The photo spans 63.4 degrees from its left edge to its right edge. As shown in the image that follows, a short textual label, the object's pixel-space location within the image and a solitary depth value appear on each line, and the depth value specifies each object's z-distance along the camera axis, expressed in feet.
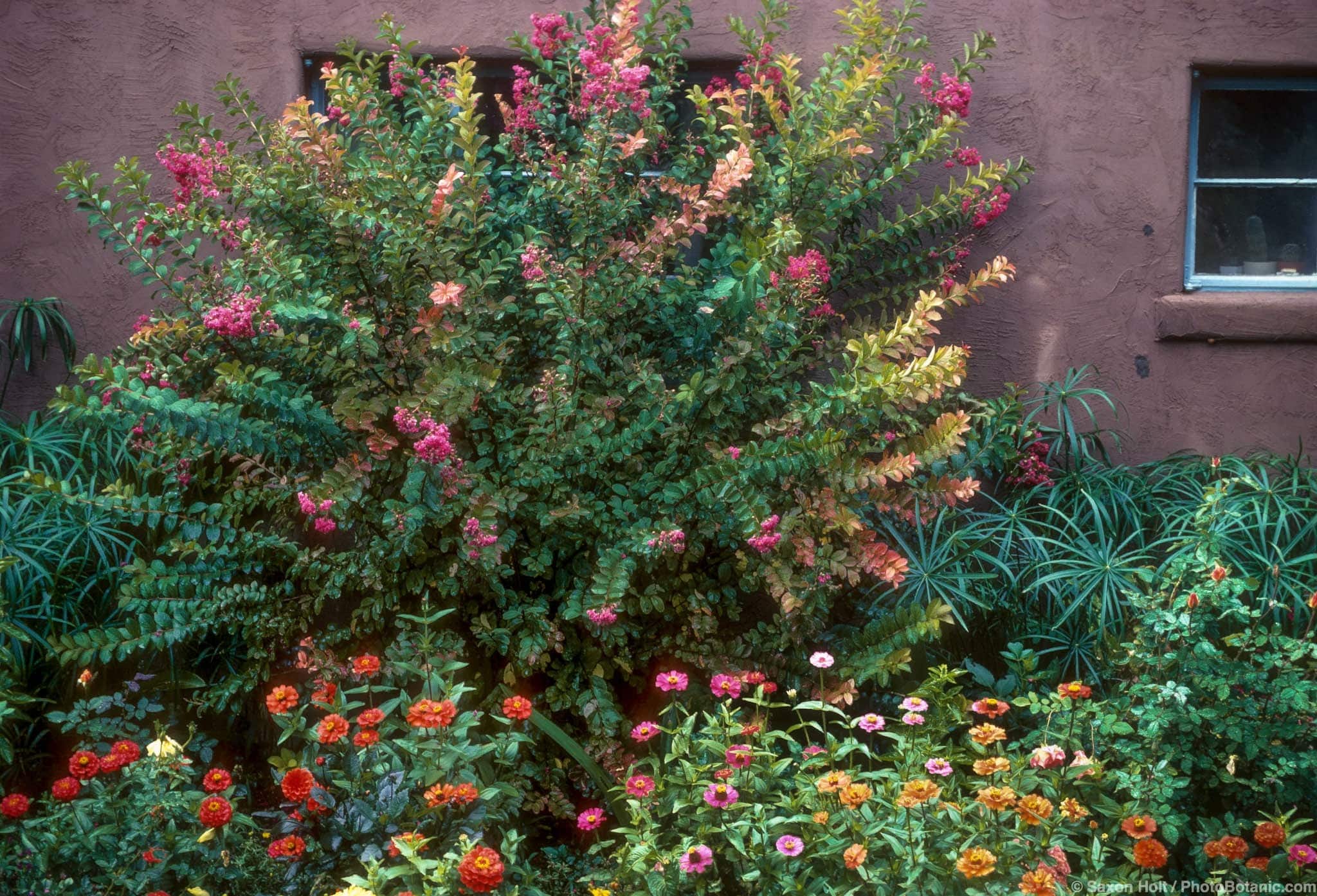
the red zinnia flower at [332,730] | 8.18
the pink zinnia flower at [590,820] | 8.70
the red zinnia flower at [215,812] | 7.55
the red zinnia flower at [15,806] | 7.94
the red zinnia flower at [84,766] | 8.07
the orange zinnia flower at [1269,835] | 7.83
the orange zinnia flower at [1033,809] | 7.59
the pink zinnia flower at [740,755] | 8.18
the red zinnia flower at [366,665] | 8.56
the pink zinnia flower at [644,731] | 8.73
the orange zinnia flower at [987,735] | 8.19
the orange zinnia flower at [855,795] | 7.63
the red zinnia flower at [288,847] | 7.72
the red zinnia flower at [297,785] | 7.74
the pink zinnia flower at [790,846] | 7.48
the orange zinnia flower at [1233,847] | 7.74
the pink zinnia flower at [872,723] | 8.45
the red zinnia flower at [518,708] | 8.68
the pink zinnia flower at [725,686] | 9.09
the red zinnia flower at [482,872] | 7.06
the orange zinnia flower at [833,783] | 7.82
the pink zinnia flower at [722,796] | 7.92
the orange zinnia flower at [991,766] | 7.97
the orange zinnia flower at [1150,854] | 7.42
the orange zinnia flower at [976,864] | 6.99
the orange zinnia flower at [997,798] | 7.48
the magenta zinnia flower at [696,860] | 7.57
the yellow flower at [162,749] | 8.36
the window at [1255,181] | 14.89
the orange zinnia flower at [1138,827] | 7.66
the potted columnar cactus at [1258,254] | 14.98
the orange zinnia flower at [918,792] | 7.48
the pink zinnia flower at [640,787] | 8.38
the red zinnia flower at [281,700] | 8.36
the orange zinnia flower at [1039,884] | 6.98
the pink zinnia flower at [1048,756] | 8.08
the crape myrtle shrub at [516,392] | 10.04
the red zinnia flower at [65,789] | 7.86
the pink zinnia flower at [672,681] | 9.04
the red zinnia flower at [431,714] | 7.96
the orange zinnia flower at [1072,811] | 7.66
